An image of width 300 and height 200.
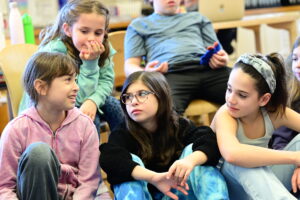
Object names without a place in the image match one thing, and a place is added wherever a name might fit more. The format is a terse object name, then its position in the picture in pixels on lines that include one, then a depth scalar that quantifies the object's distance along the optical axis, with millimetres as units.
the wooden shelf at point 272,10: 5217
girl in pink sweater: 2513
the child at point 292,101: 2822
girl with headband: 2507
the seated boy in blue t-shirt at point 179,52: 3156
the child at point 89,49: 2817
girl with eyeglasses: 2493
